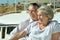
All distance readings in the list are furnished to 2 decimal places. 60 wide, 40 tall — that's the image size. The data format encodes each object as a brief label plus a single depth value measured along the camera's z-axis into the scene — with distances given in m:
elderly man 1.88
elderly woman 1.66
